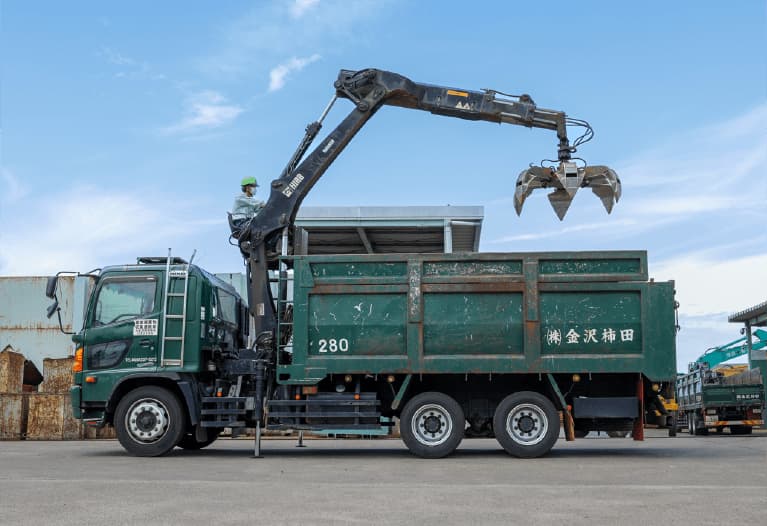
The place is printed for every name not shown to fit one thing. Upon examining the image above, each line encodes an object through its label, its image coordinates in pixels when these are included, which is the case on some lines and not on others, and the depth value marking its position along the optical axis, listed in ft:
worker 43.24
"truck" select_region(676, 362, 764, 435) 77.41
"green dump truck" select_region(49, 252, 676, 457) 37.11
